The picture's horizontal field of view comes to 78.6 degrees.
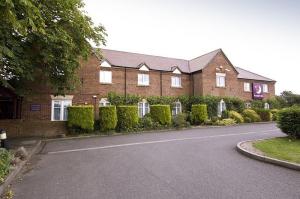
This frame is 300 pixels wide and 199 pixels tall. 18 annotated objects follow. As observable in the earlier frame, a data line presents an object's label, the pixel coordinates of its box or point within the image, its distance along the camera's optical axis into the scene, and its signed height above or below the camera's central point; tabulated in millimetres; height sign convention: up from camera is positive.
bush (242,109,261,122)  21992 -1048
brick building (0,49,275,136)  15444 +2832
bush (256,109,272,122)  22848 -968
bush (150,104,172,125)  18012 -625
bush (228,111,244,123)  21274 -1122
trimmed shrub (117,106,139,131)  16115 -898
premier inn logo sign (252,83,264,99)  27718 +2514
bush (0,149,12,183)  5296 -1763
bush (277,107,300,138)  9746 -750
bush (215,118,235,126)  19790 -1589
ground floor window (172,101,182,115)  22252 -49
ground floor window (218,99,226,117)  23241 +56
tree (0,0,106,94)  8699 +3298
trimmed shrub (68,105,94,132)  14785 -808
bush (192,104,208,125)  20164 -716
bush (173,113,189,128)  18213 -1334
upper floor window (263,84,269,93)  29069 +3052
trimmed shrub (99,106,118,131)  15455 -859
